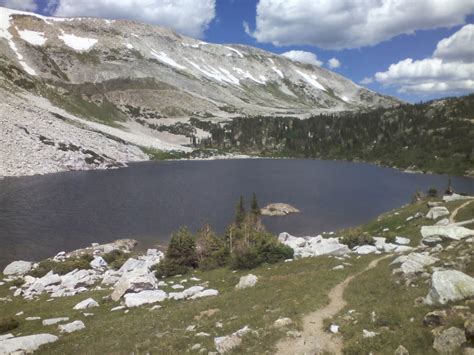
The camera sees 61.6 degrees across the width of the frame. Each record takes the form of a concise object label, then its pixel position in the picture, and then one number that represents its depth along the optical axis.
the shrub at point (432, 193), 83.22
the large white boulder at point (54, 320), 31.61
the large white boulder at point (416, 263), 26.61
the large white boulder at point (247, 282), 35.09
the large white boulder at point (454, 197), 60.34
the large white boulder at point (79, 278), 46.72
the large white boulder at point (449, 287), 18.50
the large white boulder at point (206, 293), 35.22
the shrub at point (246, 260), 45.44
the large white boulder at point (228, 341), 19.75
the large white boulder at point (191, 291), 36.25
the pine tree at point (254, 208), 73.81
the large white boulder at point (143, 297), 34.77
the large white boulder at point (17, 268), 54.22
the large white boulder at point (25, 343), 23.78
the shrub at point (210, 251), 49.38
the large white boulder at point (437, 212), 51.72
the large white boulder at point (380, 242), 44.64
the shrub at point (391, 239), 47.61
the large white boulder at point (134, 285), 38.16
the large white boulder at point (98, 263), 55.53
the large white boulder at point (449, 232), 36.28
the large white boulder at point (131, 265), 51.83
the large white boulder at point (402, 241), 45.83
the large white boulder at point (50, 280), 47.38
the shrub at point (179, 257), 48.06
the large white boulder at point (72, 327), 28.44
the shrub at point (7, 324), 31.07
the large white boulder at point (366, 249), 43.19
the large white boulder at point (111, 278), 47.09
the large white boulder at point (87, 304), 36.34
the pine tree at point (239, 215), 67.25
